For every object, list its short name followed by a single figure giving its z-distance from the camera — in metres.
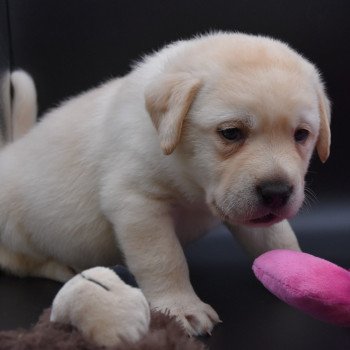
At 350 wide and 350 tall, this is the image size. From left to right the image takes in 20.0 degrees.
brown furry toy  0.48
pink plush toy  0.50
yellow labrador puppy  0.56
